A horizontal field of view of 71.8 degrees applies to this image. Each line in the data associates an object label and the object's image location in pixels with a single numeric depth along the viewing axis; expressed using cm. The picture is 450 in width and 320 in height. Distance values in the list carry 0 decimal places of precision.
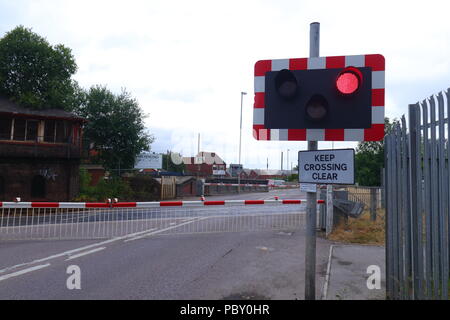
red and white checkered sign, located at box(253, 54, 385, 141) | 313
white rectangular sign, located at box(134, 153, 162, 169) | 3049
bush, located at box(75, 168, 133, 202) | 2217
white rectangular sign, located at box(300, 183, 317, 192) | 324
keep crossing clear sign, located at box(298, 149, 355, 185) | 309
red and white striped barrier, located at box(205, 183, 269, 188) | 3453
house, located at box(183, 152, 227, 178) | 8062
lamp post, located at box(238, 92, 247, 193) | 3869
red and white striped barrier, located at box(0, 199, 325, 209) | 872
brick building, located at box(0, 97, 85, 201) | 1936
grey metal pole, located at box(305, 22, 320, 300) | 327
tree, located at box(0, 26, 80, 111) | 2245
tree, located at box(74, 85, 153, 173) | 2797
